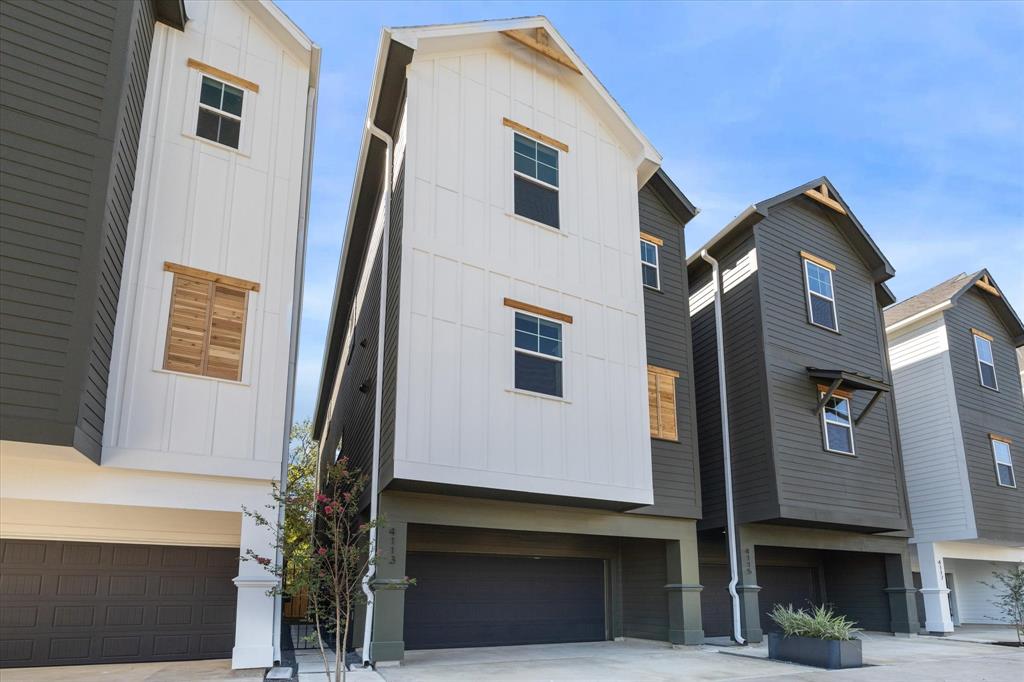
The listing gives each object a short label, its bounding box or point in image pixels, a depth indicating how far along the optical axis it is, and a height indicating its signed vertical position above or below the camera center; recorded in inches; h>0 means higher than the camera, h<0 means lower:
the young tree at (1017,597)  616.1 -41.9
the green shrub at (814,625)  430.6 -45.4
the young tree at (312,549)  293.3 -1.0
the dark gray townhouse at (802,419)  564.7 +96.9
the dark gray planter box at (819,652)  422.9 -59.6
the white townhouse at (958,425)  689.0 +113.2
